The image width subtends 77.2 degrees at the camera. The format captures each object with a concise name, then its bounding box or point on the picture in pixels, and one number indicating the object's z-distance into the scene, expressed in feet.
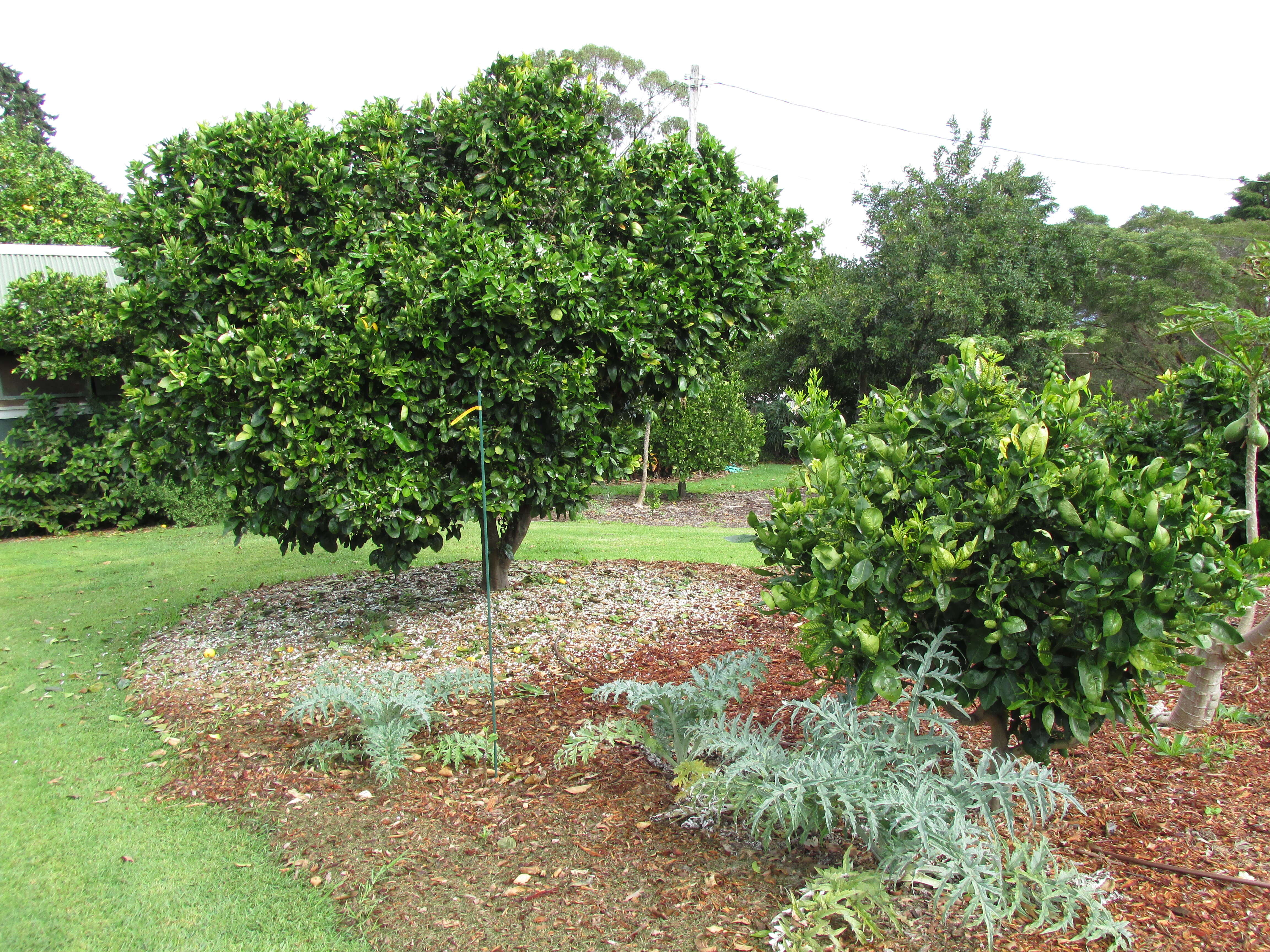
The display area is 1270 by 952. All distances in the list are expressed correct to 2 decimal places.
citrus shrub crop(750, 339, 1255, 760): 7.88
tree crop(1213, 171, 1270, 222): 94.07
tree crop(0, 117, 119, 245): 41.34
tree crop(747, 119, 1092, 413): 58.70
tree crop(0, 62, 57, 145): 104.27
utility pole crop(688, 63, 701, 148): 47.21
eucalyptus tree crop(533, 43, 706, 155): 102.27
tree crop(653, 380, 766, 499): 53.31
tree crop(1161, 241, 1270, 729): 10.11
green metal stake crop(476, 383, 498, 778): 11.49
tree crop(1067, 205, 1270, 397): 71.20
